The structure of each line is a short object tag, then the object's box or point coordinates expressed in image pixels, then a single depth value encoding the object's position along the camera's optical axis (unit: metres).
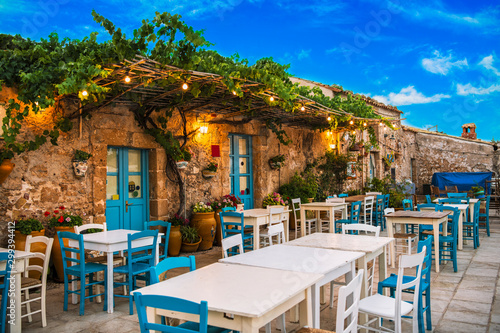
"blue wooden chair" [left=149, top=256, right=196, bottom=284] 2.32
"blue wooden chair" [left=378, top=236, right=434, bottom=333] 3.09
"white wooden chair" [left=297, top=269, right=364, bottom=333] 1.95
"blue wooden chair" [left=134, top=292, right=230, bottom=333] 1.62
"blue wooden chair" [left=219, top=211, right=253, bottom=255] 5.49
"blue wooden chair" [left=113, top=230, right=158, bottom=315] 3.92
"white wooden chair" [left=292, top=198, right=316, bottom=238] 7.52
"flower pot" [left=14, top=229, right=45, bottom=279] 4.80
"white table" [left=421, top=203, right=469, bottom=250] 6.56
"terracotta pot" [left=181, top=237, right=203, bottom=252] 6.77
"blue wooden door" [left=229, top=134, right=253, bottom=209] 8.60
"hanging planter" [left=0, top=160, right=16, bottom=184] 4.68
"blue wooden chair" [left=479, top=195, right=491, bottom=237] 7.86
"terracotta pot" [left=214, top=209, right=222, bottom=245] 7.56
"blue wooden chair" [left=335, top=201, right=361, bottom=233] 7.33
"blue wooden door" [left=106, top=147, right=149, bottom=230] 6.36
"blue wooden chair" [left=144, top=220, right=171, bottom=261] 4.62
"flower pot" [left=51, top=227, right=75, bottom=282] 5.06
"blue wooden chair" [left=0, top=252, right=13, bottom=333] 3.10
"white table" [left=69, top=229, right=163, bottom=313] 3.96
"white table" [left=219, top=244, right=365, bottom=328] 2.54
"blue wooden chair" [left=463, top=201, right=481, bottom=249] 6.68
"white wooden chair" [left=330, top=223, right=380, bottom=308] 3.96
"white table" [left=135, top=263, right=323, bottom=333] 1.79
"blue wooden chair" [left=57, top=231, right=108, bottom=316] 3.91
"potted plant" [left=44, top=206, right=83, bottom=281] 5.08
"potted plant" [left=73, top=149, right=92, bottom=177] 5.61
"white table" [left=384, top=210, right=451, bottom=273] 5.16
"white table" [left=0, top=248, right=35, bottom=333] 3.20
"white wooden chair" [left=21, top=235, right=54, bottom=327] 3.55
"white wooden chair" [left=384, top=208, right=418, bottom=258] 5.59
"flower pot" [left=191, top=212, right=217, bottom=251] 7.08
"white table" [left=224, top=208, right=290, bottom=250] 5.77
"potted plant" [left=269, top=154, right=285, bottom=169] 9.20
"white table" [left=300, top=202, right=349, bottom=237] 7.38
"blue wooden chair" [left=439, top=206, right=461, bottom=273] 5.26
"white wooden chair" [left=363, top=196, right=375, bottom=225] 8.09
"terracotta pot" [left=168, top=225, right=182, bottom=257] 6.49
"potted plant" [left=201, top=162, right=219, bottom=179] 7.54
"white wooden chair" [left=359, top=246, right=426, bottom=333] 2.64
